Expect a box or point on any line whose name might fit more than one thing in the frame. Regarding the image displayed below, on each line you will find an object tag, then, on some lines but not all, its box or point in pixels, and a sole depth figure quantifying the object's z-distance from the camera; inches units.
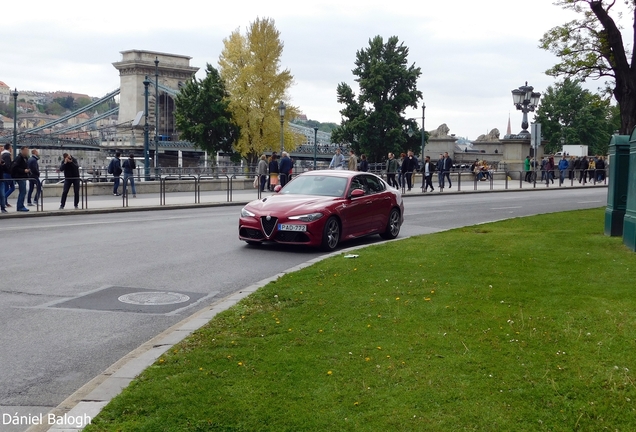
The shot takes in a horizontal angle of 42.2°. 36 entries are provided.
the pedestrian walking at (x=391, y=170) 1457.4
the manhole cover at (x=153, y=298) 379.9
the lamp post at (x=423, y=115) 2907.7
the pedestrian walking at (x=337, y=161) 1396.4
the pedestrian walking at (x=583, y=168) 2038.6
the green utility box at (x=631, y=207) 489.7
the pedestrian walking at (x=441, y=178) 1593.5
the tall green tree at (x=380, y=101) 3122.5
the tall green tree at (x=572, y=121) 3976.4
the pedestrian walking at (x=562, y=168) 1937.7
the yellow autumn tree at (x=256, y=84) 2645.2
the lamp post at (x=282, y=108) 1895.8
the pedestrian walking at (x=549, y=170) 1890.3
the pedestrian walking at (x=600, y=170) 2100.1
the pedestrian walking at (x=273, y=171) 1363.2
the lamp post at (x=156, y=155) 2264.3
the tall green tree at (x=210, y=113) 2701.8
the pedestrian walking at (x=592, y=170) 2061.3
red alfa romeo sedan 571.8
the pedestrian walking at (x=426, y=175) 1547.7
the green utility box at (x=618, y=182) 572.1
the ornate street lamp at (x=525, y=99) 1684.3
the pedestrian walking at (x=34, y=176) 960.3
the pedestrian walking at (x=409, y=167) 1520.7
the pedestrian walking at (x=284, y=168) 1326.3
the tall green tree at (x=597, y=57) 791.7
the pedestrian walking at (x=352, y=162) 1376.7
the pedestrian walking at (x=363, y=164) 1446.1
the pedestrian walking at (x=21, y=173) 924.6
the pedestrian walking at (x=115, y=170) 1296.8
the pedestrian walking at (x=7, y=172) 927.5
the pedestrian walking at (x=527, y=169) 1983.3
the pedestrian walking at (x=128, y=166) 1377.3
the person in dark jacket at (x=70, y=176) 973.7
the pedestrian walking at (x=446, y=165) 1646.0
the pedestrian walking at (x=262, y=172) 1432.1
